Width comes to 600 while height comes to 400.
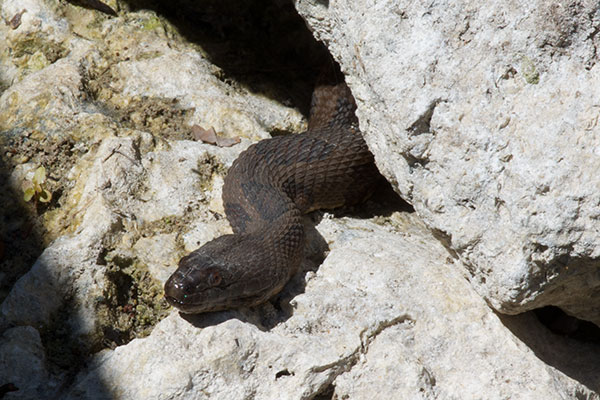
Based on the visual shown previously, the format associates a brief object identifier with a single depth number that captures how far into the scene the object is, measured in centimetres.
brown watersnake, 718
